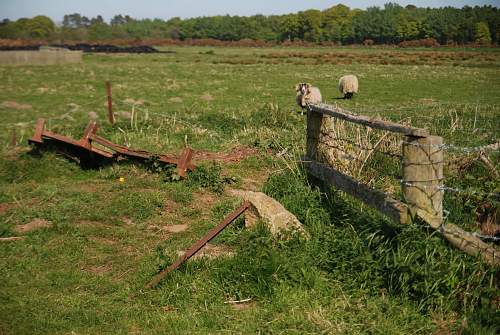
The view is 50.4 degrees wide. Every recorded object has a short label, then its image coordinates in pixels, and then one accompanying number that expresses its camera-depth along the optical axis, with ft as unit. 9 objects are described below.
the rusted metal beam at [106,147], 29.43
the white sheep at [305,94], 65.62
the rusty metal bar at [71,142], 31.65
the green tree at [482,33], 325.38
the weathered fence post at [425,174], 15.40
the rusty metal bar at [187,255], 17.38
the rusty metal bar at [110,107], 46.59
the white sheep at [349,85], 83.94
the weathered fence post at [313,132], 23.40
